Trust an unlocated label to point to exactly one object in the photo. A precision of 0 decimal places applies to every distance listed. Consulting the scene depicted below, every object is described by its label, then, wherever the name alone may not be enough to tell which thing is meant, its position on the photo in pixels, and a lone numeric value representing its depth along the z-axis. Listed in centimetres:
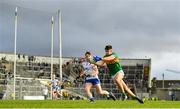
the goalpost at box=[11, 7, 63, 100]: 6058
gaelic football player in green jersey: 2141
